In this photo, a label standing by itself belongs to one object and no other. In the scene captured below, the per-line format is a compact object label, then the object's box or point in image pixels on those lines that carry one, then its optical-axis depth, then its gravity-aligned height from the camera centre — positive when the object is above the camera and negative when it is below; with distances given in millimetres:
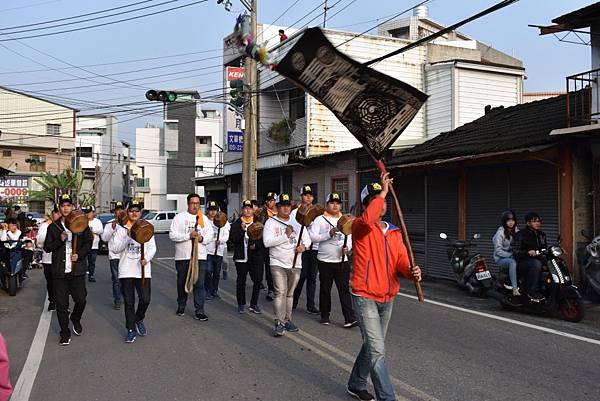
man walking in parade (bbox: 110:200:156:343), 8070 -897
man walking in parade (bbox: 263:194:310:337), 8219 -769
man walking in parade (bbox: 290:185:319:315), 10055 -1159
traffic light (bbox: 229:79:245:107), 18988 +3612
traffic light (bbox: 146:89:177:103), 17891 +3288
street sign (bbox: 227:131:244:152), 26516 +2877
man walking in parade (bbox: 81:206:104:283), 12539 -571
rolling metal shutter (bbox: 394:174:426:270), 16219 -12
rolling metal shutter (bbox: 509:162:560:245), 11972 +288
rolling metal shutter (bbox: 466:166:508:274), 13344 +85
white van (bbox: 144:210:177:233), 41516 -965
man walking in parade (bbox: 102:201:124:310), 9931 -1107
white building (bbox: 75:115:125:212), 67625 +5734
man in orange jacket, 4879 -553
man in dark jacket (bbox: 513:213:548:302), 9516 -719
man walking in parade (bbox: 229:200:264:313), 10203 -1012
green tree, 49875 +1881
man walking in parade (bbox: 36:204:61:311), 8328 -472
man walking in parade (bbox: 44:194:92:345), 7941 -779
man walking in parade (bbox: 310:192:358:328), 8750 -825
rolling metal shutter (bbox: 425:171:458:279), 14938 -261
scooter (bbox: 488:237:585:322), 9117 -1360
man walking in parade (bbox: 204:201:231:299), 11430 -893
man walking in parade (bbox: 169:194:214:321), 9438 -531
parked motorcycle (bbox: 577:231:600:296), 10055 -998
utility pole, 19422 +2337
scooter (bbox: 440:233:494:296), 11516 -1230
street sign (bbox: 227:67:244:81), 27525 +6128
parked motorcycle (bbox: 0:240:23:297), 12695 -1214
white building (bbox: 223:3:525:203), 22609 +4407
